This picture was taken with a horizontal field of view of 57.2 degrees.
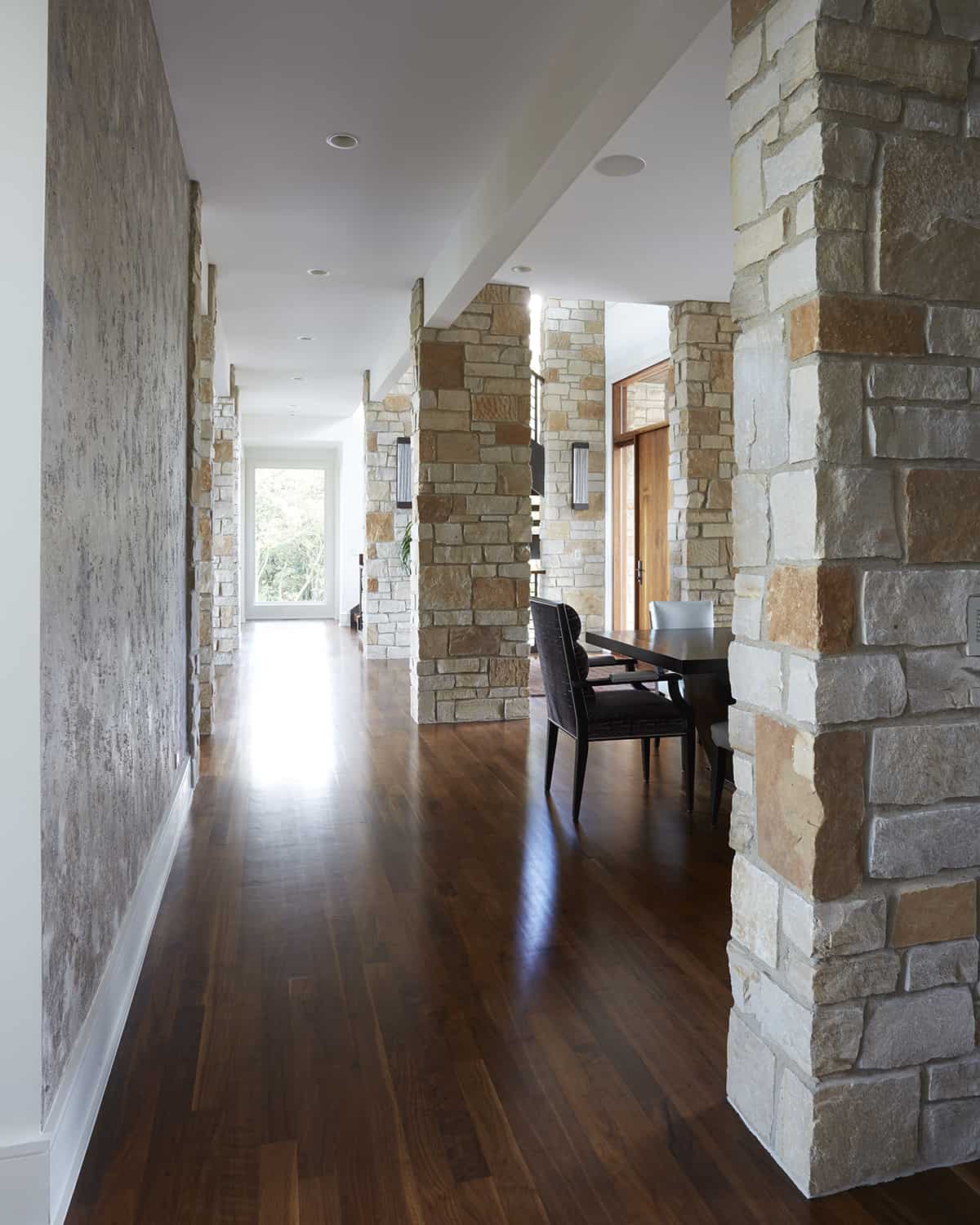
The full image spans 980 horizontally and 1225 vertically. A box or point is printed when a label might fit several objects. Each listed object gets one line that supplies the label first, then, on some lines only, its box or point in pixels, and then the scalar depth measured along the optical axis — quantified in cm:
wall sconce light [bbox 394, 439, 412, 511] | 905
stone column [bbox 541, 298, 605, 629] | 939
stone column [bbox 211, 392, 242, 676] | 878
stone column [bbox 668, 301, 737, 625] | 626
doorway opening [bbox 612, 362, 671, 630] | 865
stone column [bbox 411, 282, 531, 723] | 571
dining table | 350
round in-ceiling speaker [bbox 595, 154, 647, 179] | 395
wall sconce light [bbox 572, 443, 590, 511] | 937
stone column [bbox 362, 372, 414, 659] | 911
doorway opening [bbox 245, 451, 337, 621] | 1463
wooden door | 861
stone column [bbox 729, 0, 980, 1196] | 154
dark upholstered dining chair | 375
